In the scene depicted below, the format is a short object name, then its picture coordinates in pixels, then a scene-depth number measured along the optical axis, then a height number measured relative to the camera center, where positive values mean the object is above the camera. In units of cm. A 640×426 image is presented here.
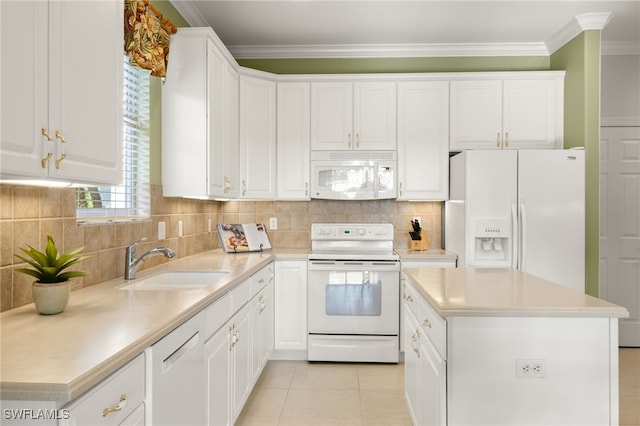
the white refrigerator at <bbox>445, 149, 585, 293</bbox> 317 +7
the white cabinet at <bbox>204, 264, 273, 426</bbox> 183 -75
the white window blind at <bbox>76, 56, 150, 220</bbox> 219 +32
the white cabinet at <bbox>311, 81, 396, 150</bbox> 366 +92
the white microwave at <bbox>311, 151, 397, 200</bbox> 365 +38
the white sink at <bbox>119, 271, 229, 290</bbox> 227 -38
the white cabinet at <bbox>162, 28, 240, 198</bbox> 271 +67
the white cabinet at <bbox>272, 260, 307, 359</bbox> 341 -77
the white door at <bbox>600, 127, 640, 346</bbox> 385 -6
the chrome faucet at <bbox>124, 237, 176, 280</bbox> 207 -23
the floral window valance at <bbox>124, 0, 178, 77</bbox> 206 +97
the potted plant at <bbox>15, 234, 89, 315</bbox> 134 -23
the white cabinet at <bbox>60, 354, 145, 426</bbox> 89 -47
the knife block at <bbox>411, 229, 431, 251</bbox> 369 -26
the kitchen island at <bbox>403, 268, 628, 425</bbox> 150 -56
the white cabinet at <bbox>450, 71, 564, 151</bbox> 360 +94
